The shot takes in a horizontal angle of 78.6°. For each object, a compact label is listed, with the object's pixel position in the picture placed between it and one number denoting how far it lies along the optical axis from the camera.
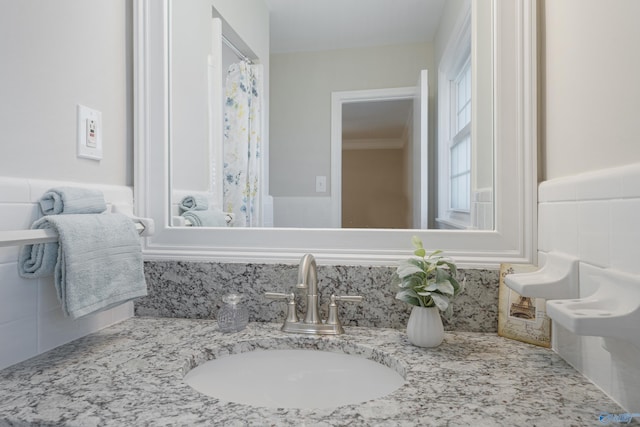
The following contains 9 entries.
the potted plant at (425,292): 0.83
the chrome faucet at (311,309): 0.93
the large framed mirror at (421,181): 0.94
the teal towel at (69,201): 0.79
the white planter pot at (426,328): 0.84
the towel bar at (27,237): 0.64
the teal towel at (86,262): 0.74
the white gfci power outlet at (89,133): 0.90
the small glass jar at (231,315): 0.95
